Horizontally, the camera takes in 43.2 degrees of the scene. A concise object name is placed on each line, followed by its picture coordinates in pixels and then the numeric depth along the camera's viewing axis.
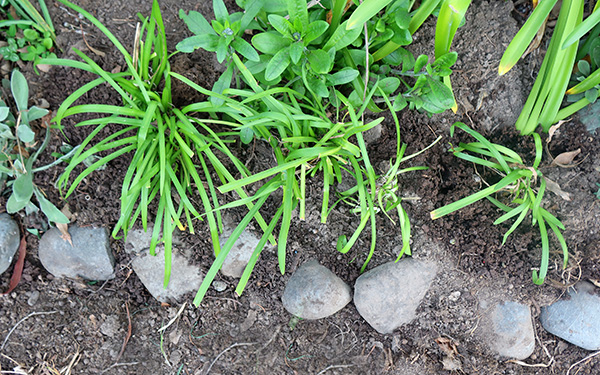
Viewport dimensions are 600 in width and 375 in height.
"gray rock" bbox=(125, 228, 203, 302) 1.04
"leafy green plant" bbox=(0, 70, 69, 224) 0.98
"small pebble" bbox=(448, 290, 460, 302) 1.04
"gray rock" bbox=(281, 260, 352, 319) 1.02
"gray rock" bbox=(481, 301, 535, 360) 1.04
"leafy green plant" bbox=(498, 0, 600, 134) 0.91
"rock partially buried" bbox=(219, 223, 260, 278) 1.04
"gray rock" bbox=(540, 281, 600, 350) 1.04
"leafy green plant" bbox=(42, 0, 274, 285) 0.93
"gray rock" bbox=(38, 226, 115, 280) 1.04
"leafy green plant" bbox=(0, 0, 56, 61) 1.01
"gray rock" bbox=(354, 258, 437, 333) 1.03
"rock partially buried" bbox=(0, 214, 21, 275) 1.04
